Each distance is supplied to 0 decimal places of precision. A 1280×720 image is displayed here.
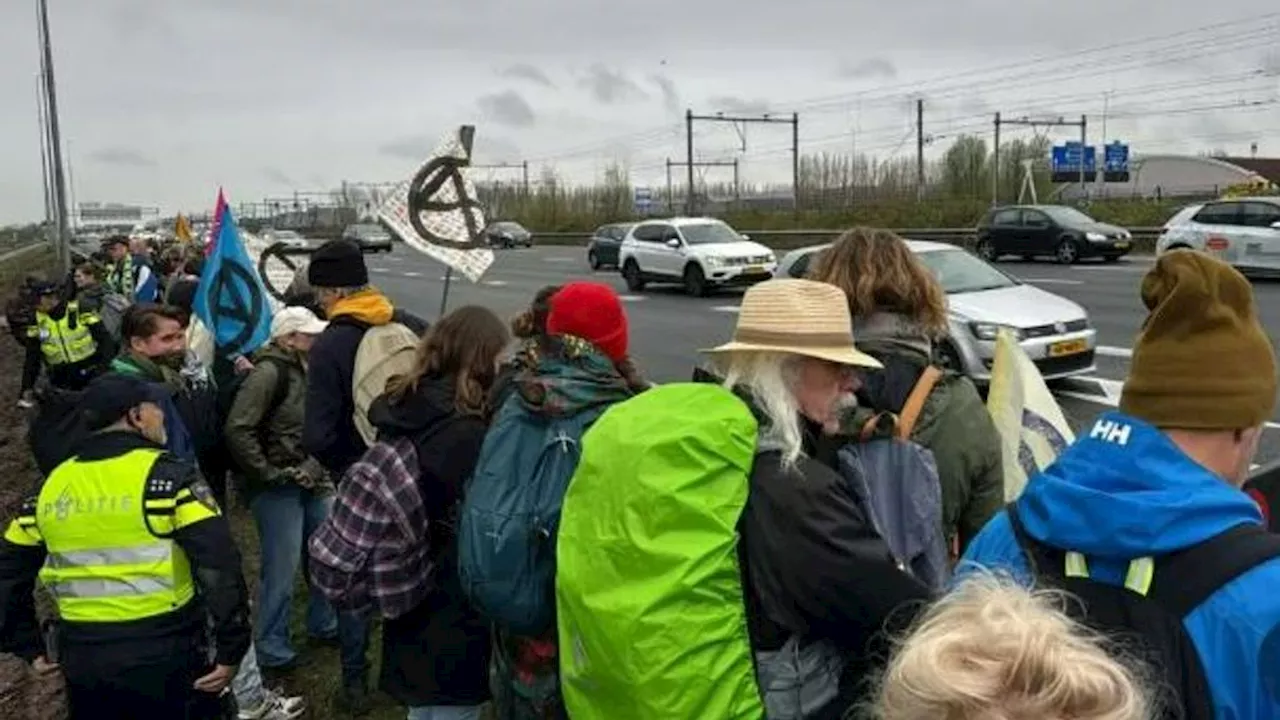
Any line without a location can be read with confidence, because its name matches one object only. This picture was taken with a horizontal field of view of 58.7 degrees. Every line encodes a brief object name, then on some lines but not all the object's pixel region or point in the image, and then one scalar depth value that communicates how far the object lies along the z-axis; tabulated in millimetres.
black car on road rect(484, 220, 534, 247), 58656
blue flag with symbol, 7012
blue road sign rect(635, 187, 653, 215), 73812
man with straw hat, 2145
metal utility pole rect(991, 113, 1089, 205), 53844
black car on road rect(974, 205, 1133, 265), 27359
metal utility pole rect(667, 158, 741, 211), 78562
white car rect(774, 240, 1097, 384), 11125
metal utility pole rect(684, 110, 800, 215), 61719
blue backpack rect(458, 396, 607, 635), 2691
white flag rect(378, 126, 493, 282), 6441
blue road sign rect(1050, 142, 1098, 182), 55125
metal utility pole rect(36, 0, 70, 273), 17828
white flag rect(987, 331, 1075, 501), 2979
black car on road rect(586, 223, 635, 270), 35031
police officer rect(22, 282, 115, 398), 9883
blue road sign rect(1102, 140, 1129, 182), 59125
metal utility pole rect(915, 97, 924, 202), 56312
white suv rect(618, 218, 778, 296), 24359
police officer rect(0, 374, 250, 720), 3195
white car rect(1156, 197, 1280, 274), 20562
